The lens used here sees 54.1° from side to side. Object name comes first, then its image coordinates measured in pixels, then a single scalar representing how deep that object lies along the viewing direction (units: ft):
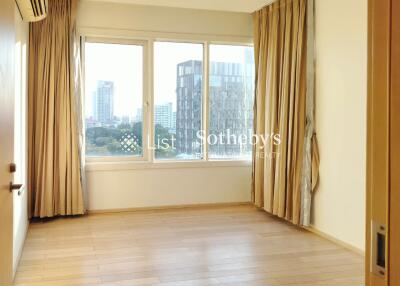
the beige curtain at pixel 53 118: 15.29
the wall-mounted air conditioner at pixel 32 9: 10.64
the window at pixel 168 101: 16.97
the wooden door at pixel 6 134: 5.90
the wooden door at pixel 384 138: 2.14
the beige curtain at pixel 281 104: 14.19
